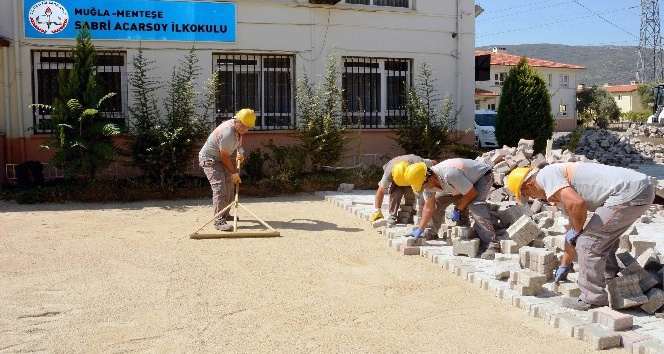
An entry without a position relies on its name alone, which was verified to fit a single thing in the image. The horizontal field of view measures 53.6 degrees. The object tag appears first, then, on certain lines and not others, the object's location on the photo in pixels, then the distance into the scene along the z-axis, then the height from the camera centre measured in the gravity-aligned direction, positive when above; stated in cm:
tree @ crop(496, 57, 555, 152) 1606 +60
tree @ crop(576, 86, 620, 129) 4988 +226
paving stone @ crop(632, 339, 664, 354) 456 -151
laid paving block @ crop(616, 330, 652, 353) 475 -150
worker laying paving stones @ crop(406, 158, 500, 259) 751 -63
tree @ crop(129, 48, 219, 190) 1227 +16
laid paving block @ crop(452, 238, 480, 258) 748 -130
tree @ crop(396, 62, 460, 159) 1455 +14
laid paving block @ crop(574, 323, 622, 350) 479 -150
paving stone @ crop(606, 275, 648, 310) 539 -132
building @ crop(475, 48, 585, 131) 4330 +342
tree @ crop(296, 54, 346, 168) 1364 +27
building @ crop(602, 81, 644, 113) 6500 +370
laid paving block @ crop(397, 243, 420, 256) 781 -138
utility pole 5359 +703
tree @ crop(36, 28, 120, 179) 1162 +23
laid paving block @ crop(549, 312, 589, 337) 510 -148
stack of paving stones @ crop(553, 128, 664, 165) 1931 -48
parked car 2217 +6
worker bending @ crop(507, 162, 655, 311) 540 -60
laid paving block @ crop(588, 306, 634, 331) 497 -143
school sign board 1307 +239
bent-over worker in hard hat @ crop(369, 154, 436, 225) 845 -71
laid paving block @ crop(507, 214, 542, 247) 741 -112
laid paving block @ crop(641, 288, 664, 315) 539 -140
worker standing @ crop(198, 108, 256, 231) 922 -34
